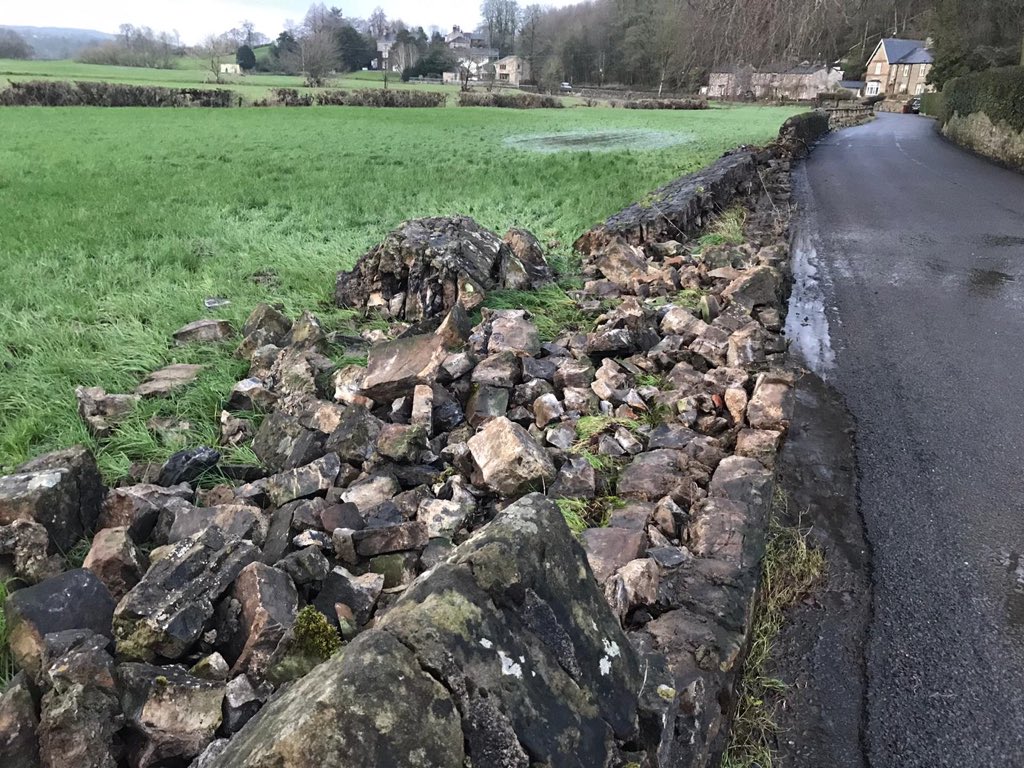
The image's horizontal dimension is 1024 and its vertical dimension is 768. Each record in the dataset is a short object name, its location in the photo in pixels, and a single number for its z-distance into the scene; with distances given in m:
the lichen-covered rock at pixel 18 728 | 2.03
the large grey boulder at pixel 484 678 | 1.30
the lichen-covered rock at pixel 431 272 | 6.52
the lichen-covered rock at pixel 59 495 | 3.08
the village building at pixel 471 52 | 107.04
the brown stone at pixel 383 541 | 3.16
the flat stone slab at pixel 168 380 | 4.80
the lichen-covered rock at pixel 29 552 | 2.94
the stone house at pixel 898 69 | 76.50
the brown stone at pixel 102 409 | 4.36
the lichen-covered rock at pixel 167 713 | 2.04
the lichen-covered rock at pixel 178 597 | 2.38
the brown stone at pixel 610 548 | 2.99
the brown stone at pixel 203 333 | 5.81
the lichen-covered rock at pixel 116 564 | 2.87
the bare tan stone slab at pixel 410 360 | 4.64
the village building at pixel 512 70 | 108.76
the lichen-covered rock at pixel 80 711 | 2.00
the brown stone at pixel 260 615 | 2.34
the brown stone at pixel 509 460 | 3.63
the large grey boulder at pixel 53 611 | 2.41
